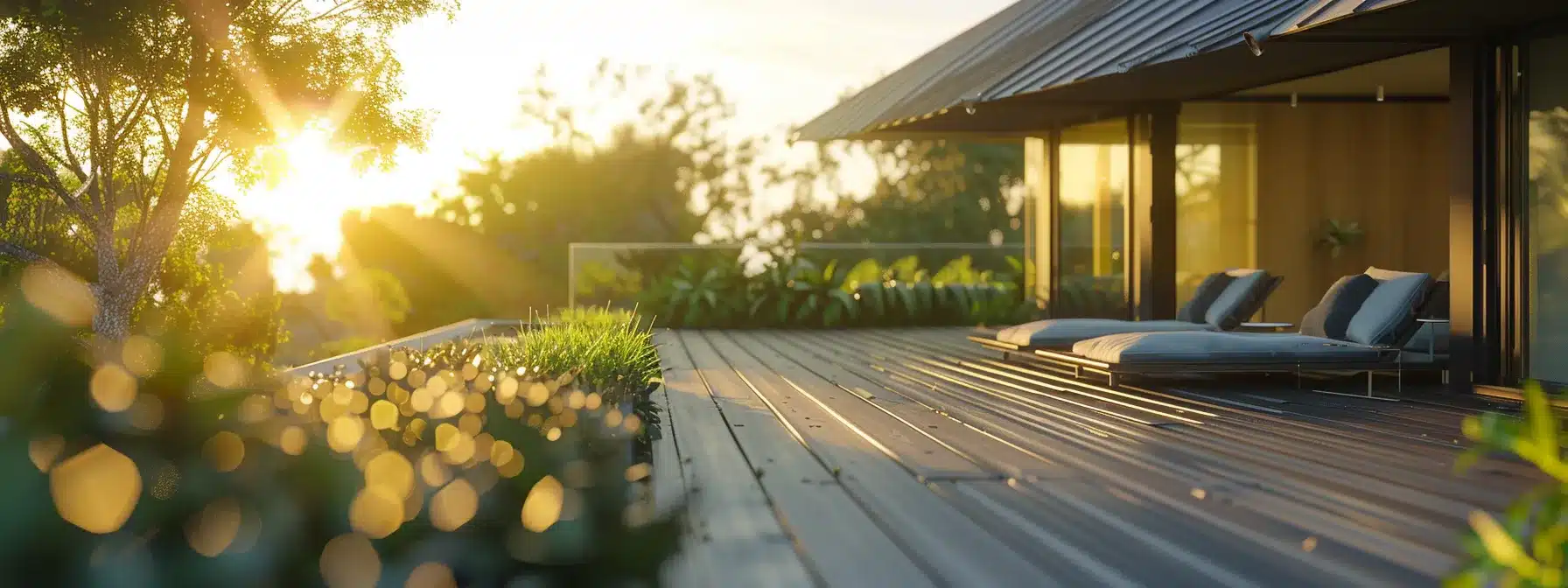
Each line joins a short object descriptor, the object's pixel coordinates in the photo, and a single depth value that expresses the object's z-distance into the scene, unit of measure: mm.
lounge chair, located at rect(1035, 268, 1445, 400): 7660
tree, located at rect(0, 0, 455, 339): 22922
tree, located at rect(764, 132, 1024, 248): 38469
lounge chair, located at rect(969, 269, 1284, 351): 9422
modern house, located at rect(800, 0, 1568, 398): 6820
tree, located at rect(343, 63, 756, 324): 40406
